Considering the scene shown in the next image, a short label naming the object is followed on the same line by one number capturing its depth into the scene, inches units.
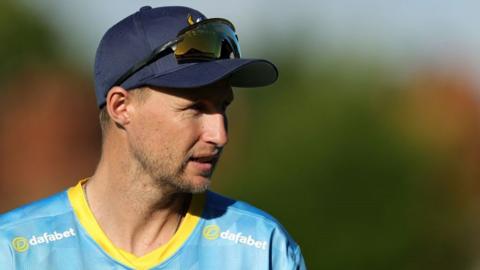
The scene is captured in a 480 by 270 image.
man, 410.3
